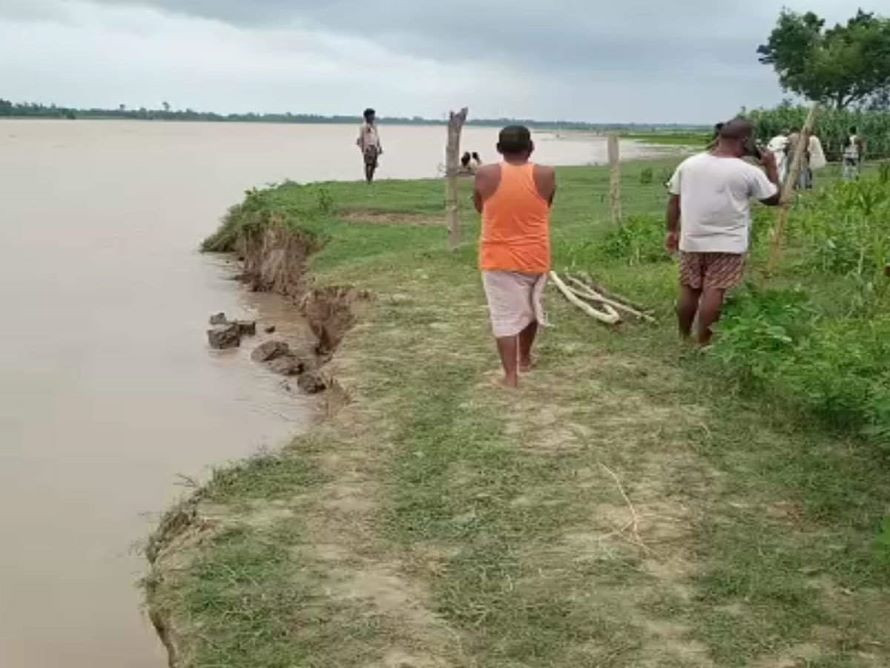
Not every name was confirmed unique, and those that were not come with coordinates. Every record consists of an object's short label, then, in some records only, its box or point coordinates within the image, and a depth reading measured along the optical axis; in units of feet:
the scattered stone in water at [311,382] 27.33
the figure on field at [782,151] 47.98
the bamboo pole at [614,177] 39.47
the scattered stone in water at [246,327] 35.45
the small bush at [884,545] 12.16
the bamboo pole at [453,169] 36.50
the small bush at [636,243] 32.96
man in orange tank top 18.99
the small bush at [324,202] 50.14
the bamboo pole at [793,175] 24.41
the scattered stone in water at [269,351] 31.99
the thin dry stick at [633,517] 13.35
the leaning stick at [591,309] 24.64
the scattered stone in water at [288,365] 30.76
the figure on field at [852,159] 66.59
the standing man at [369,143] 59.47
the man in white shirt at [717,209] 20.35
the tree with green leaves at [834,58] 138.00
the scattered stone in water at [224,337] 34.22
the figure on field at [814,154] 49.63
